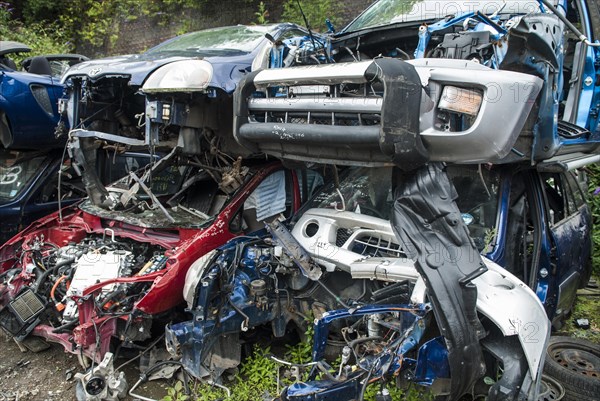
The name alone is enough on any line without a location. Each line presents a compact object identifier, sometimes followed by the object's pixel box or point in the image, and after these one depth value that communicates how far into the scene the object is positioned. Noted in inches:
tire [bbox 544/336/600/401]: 127.4
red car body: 142.0
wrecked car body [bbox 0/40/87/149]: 209.0
